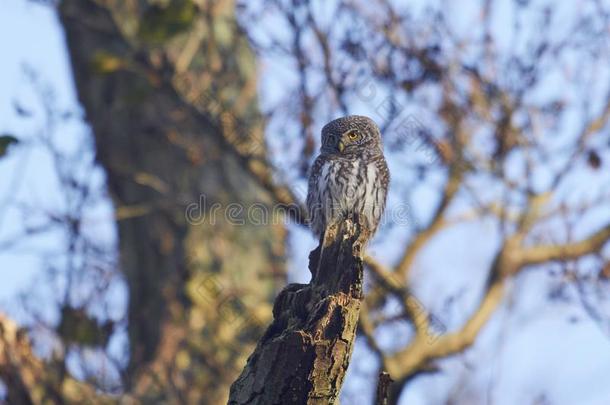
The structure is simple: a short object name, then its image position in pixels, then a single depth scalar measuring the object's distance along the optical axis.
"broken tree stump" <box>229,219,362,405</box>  8.19
